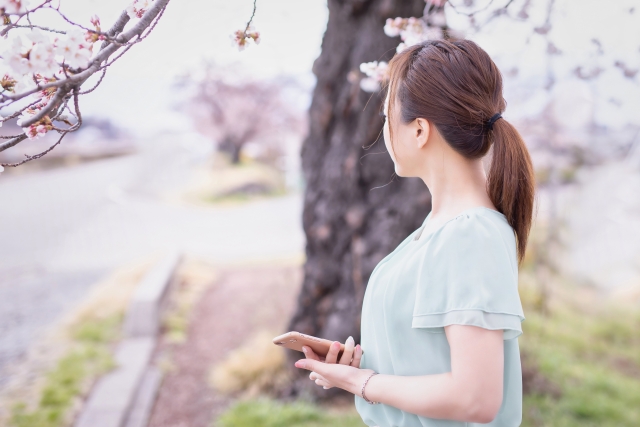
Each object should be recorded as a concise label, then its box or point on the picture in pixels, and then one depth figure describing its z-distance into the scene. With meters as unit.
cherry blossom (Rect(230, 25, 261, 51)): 1.36
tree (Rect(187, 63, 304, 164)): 14.63
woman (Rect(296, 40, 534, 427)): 0.95
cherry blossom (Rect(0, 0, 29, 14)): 0.86
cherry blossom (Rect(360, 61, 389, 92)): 1.85
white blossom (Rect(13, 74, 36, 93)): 1.00
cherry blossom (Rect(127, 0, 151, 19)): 1.09
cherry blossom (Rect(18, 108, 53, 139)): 1.08
